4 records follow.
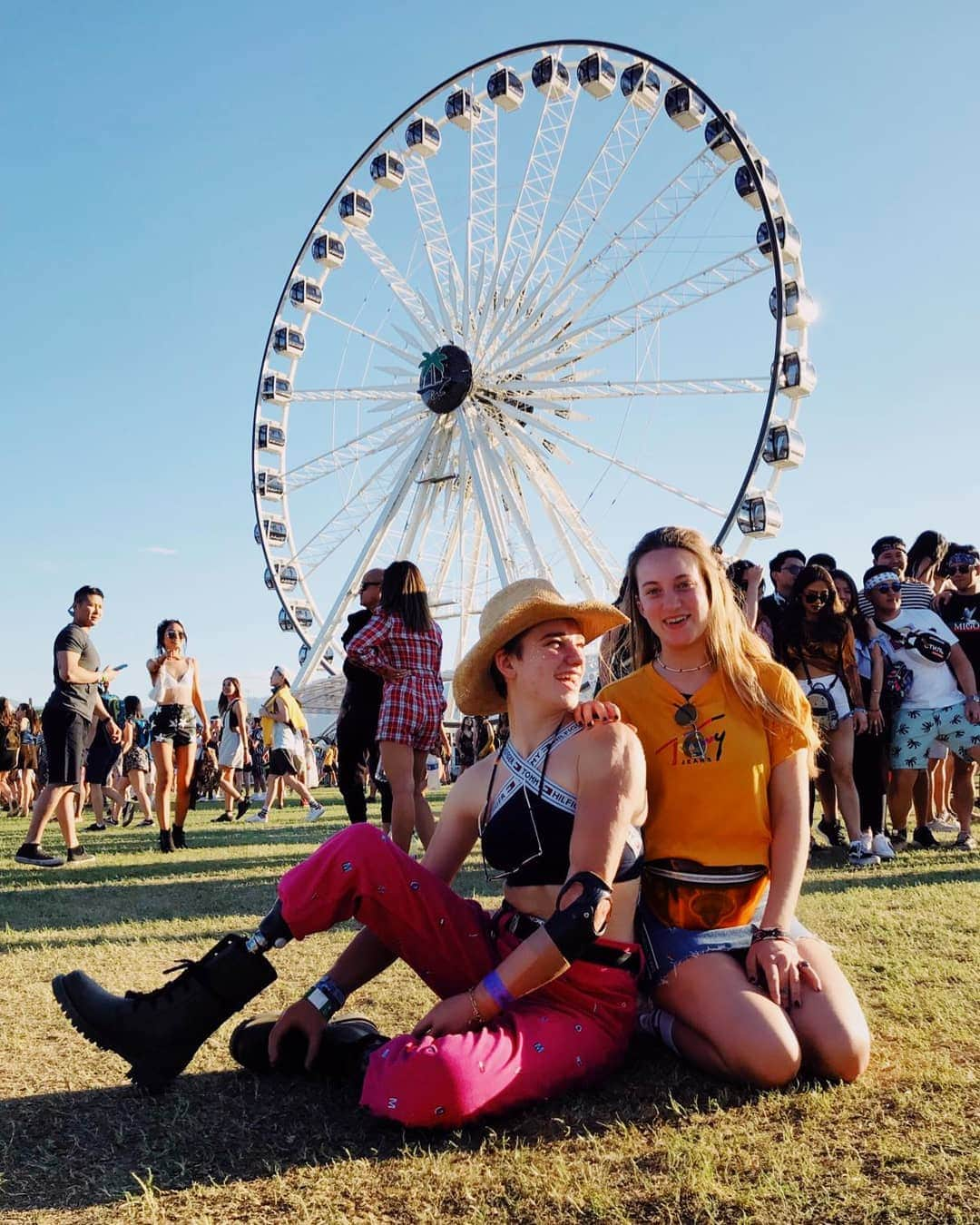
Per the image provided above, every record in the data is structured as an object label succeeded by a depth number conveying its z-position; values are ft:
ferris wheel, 49.96
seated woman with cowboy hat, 6.89
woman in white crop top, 24.20
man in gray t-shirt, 21.18
